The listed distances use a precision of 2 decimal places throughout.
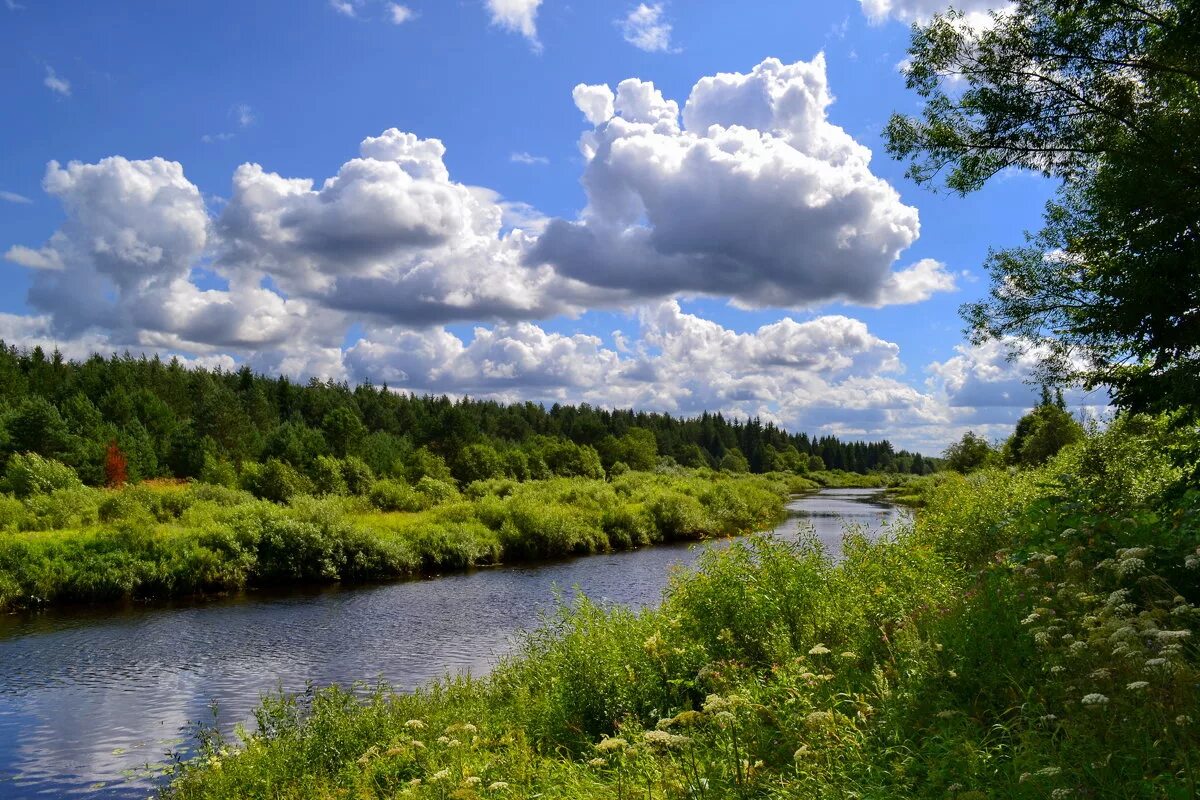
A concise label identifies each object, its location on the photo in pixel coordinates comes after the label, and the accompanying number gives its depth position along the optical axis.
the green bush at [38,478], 37.84
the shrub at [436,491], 46.60
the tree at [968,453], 62.96
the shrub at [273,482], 45.31
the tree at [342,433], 69.44
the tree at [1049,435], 41.44
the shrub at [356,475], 51.38
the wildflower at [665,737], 5.04
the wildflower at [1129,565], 5.85
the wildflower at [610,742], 5.49
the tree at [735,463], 143.12
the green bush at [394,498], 44.59
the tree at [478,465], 68.38
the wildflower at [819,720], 5.58
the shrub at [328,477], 49.66
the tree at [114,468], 51.19
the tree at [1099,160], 7.70
